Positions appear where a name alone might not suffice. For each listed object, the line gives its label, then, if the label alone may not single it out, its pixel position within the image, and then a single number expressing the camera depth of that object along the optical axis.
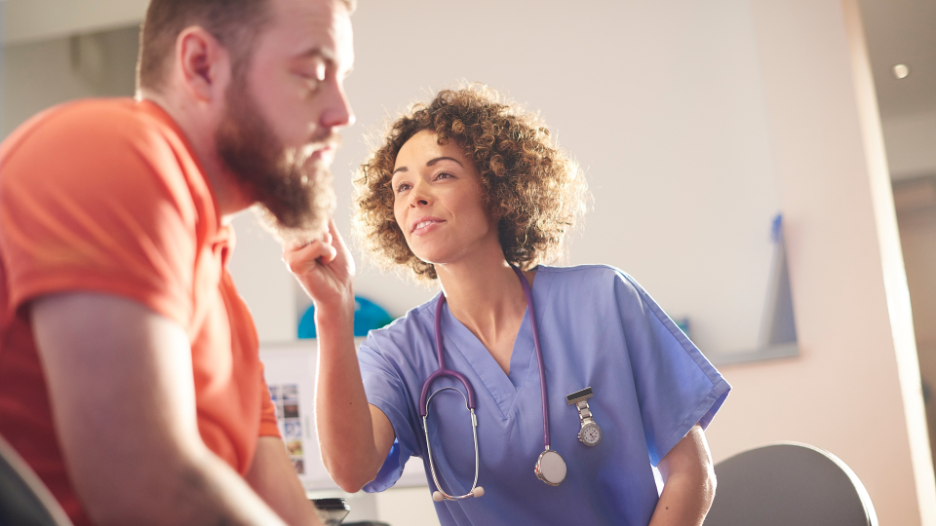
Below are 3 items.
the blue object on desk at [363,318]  2.21
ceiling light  3.06
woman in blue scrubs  1.03
